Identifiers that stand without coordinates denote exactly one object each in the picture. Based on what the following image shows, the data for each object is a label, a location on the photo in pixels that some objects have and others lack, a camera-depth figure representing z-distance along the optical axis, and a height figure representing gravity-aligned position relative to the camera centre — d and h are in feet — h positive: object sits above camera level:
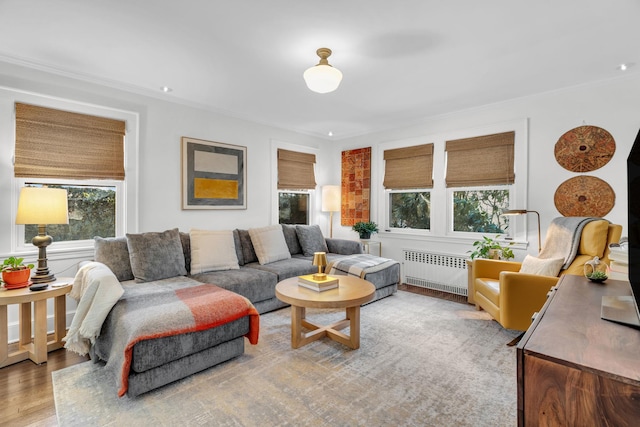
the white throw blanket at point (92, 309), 6.79 -2.27
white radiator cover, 13.37 -2.81
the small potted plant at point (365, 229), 15.60 -1.02
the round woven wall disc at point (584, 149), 10.06 +2.08
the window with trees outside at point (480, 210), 12.59 -0.03
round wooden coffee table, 7.81 -2.40
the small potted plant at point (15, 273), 7.57 -1.65
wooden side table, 7.35 -2.92
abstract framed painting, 12.35 +1.43
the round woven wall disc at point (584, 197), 10.02 +0.43
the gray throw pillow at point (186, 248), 11.03 -1.46
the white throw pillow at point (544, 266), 8.56 -1.63
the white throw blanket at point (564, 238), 8.70 -0.85
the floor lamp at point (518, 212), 10.58 -0.09
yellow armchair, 8.14 -1.96
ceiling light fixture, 7.60 +3.34
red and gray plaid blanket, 6.07 -2.37
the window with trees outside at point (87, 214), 9.81 -0.21
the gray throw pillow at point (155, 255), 9.52 -1.53
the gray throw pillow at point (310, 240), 14.74 -1.51
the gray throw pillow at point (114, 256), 9.43 -1.49
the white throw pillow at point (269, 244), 12.82 -1.52
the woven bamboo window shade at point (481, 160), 12.12 +2.05
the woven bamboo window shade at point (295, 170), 15.96 +2.07
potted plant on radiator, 11.41 -1.54
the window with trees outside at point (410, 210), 14.89 -0.04
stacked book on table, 8.49 -2.10
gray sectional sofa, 6.46 -2.26
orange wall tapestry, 16.88 +1.31
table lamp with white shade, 7.74 -0.14
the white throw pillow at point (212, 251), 10.92 -1.58
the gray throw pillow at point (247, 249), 12.87 -1.71
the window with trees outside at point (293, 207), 16.32 +0.08
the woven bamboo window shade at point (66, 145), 8.84 +1.96
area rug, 5.62 -3.81
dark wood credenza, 2.61 -1.50
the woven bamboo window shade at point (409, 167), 14.49 +2.06
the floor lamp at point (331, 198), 17.24 +0.60
